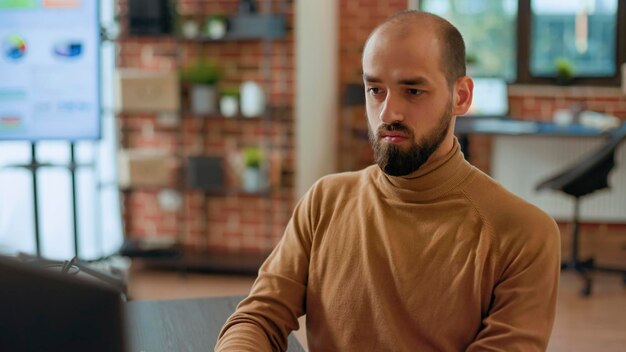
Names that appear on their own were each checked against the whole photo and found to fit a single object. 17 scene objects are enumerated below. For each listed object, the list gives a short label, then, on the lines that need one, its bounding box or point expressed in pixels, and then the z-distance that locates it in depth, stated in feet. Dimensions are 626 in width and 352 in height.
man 4.13
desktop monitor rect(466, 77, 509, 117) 17.30
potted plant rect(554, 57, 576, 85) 17.74
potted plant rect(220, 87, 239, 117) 15.17
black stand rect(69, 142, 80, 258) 11.27
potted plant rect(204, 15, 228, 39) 15.15
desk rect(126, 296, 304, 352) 4.62
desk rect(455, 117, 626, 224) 17.52
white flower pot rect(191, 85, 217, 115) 15.25
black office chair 14.46
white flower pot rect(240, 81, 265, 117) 15.05
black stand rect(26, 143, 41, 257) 10.41
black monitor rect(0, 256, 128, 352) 1.86
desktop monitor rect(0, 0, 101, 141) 10.21
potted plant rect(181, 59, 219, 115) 15.14
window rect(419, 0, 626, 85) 18.03
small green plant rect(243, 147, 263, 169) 15.08
